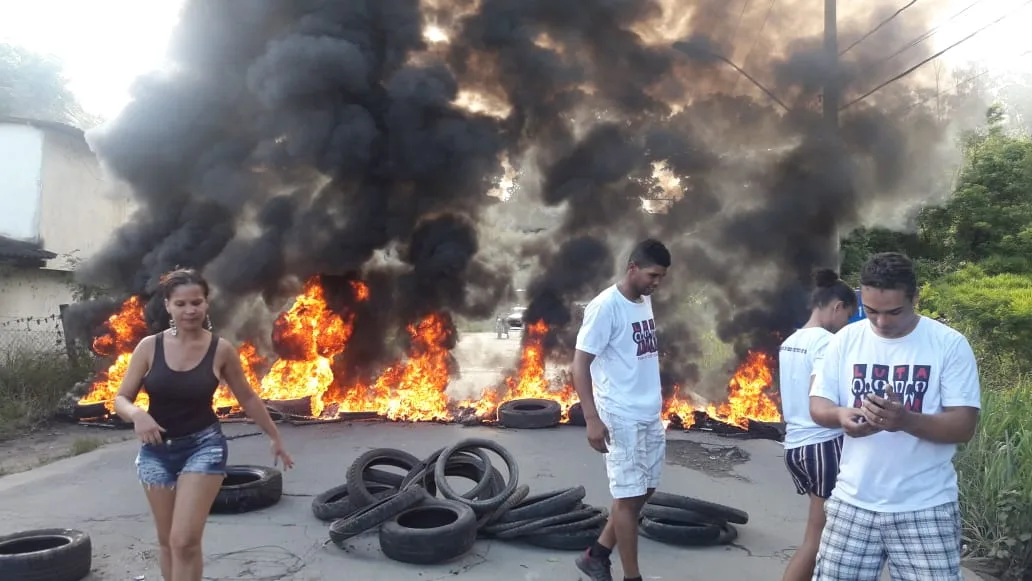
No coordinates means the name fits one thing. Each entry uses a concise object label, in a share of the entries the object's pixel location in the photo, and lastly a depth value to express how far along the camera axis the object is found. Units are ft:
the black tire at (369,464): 18.34
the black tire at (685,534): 16.87
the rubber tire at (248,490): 19.56
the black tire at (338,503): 18.80
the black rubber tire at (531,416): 33.73
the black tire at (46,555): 14.23
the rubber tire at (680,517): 17.12
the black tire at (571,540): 16.60
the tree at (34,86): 84.79
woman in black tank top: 11.22
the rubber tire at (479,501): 17.37
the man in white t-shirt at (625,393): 13.01
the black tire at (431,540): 15.75
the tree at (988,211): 49.34
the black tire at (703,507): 17.10
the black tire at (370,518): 16.62
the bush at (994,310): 33.04
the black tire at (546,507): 17.39
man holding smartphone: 8.69
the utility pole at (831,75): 40.52
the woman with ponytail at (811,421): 11.89
